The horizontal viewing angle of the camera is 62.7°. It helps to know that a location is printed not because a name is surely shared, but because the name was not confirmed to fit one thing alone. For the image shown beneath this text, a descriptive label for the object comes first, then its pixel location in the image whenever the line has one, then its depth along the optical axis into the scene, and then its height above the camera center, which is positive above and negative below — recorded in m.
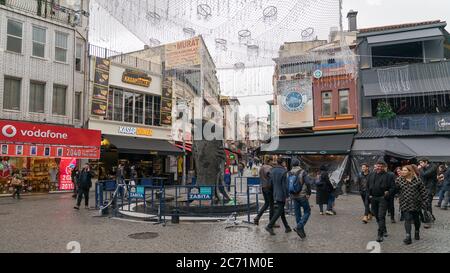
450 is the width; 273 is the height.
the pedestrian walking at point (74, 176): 18.18 -0.90
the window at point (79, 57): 23.30 +6.48
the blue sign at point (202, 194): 10.80 -1.03
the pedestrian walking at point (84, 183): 13.29 -0.86
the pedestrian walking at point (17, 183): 17.84 -1.15
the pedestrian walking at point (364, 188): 10.22 -0.92
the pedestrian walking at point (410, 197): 7.60 -0.80
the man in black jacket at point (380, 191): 7.86 -0.71
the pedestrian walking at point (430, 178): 11.53 -0.60
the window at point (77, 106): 23.22 +3.35
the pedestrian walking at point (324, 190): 12.31 -1.04
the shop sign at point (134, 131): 25.23 +1.98
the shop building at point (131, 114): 23.94 +3.11
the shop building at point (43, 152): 18.37 +0.36
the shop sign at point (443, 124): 20.73 +1.97
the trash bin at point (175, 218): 10.28 -1.64
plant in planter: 21.69 +2.75
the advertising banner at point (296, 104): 24.14 +3.68
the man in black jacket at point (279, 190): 8.49 -0.71
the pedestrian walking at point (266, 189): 9.21 -0.74
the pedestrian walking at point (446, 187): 12.94 -1.00
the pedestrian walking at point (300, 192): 8.13 -0.73
